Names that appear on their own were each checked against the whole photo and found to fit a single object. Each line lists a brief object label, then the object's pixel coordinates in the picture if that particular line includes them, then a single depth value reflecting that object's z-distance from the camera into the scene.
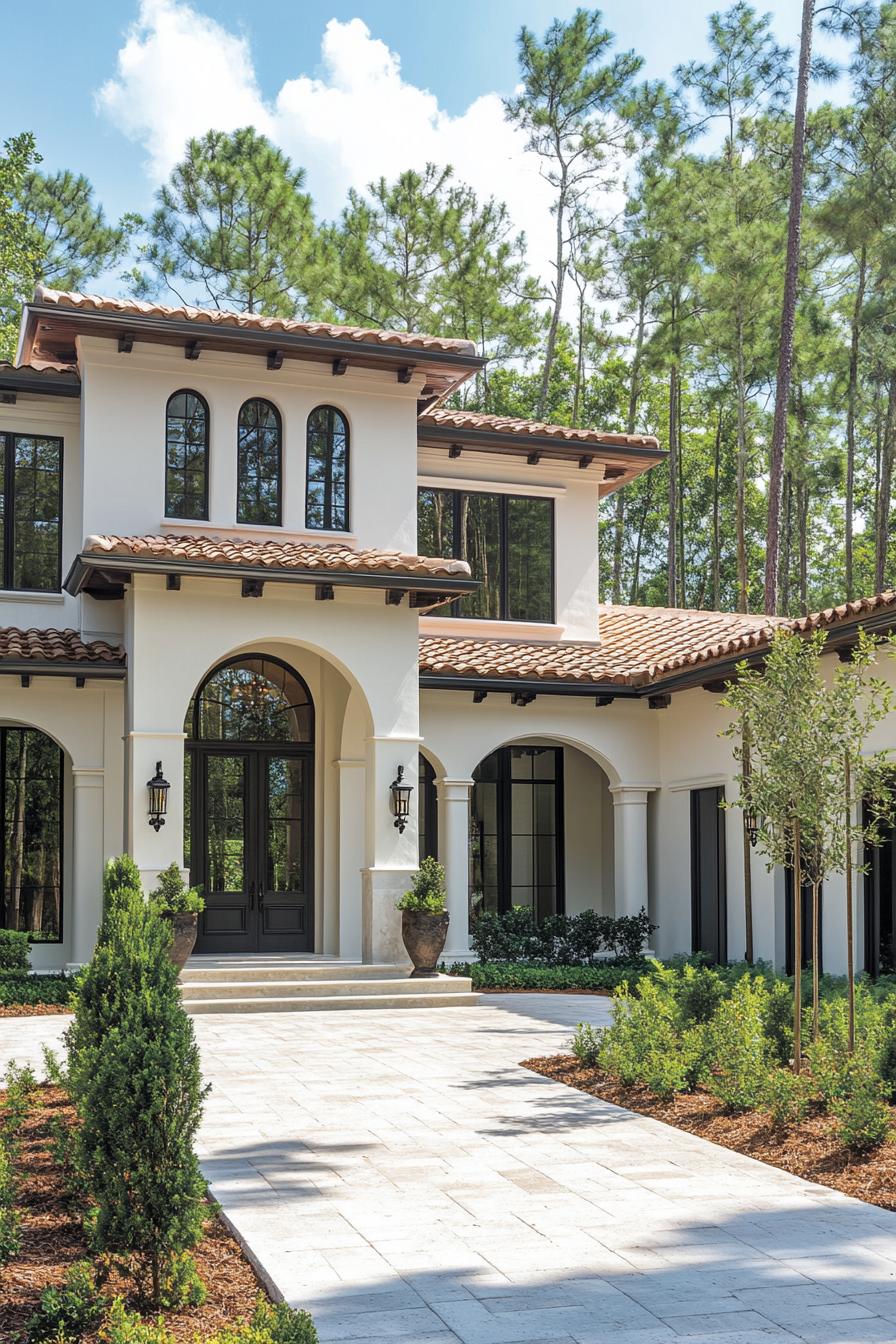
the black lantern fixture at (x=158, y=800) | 14.70
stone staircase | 14.34
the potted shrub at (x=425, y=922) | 15.24
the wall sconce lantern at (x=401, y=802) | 15.80
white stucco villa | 15.52
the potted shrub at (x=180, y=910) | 14.12
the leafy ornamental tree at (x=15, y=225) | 19.41
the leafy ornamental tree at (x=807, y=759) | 9.04
